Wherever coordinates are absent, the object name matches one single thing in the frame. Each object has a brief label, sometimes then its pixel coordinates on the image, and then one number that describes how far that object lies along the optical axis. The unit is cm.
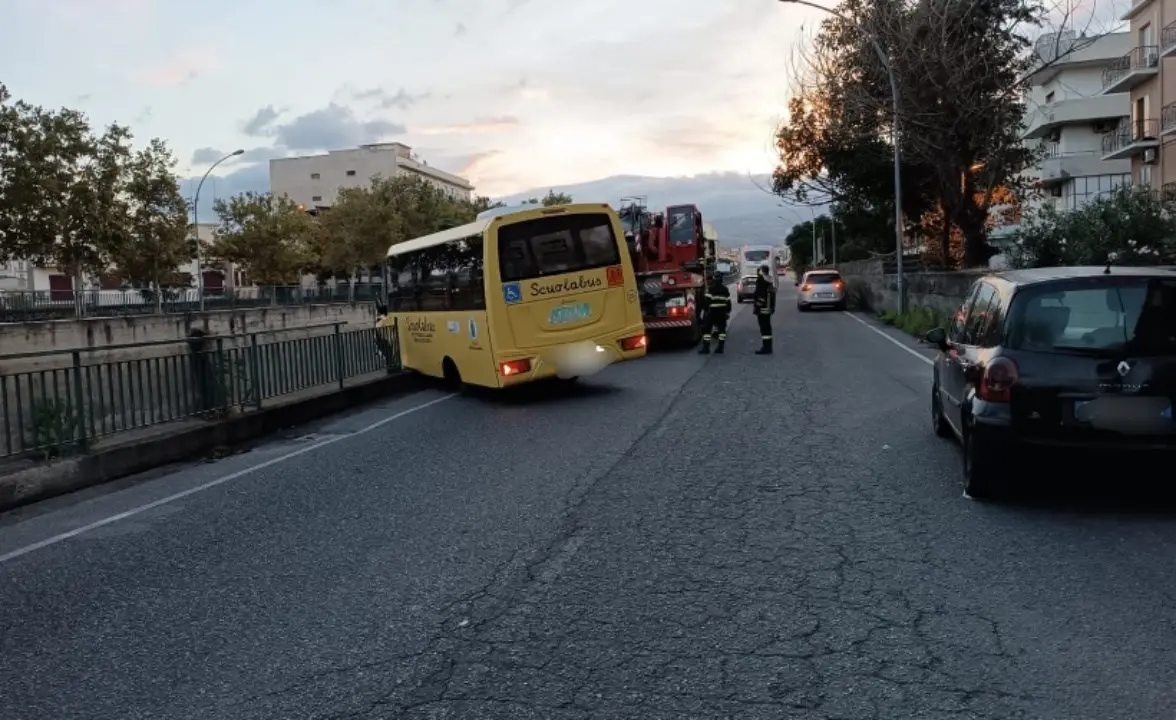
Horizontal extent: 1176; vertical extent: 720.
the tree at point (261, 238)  6247
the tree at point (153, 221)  4612
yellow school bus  1339
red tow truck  2155
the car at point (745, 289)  5000
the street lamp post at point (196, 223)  4469
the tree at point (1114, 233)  1925
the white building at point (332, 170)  11919
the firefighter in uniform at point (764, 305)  1900
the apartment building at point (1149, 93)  3669
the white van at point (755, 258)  6544
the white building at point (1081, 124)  5316
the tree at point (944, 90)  2916
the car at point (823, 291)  3838
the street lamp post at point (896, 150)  2605
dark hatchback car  622
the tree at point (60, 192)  3938
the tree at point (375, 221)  6962
